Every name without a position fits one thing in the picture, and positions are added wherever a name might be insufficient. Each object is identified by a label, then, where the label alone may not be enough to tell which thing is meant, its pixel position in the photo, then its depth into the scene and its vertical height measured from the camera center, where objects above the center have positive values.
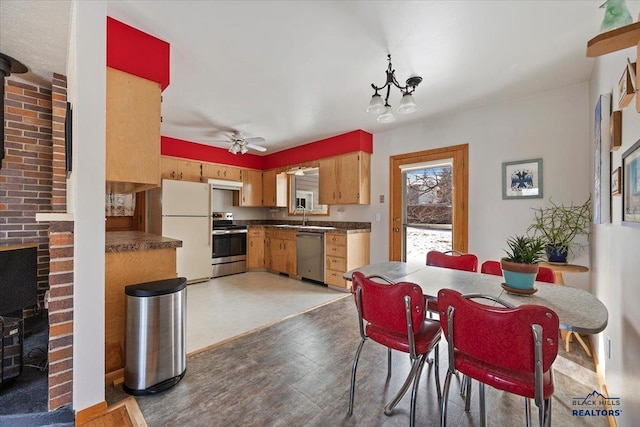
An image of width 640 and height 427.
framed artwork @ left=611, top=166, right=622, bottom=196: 1.46 +0.19
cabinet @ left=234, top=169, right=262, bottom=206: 5.83 +0.54
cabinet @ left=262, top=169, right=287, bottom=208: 5.81 +0.53
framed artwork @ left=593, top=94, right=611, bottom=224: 1.79 +0.38
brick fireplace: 2.36 +0.44
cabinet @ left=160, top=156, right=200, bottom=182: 4.71 +0.81
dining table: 1.16 -0.45
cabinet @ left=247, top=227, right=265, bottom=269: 5.55 -0.72
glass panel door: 3.79 +0.08
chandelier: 2.22 +0.92
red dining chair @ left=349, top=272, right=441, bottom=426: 1.42 -0.61
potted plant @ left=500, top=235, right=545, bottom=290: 1.47 -0.29
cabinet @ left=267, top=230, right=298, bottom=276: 5.07 -0.76
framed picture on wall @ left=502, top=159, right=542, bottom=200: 3.00 +0.39
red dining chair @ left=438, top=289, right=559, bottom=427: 1.04 -0.55
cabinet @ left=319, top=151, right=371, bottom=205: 4.41 +0.59
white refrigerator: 4.35 -0.13
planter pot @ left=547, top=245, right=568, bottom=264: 2.58 -0.40
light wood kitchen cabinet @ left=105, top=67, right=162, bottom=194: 1.91 +0.62
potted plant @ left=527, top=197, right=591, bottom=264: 2.62 -0.14
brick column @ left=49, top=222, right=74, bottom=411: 1.50 -0.58
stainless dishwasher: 4.55 -0.74
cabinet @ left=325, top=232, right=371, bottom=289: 4.23 -0.66
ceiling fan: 4.41 +1.18
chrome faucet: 5.70 -0.04
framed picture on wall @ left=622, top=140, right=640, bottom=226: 1.16 +0.13
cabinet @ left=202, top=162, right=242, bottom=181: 5.27 +0.85
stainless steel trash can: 1.77 -0.85
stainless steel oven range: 5.05 -0.65
